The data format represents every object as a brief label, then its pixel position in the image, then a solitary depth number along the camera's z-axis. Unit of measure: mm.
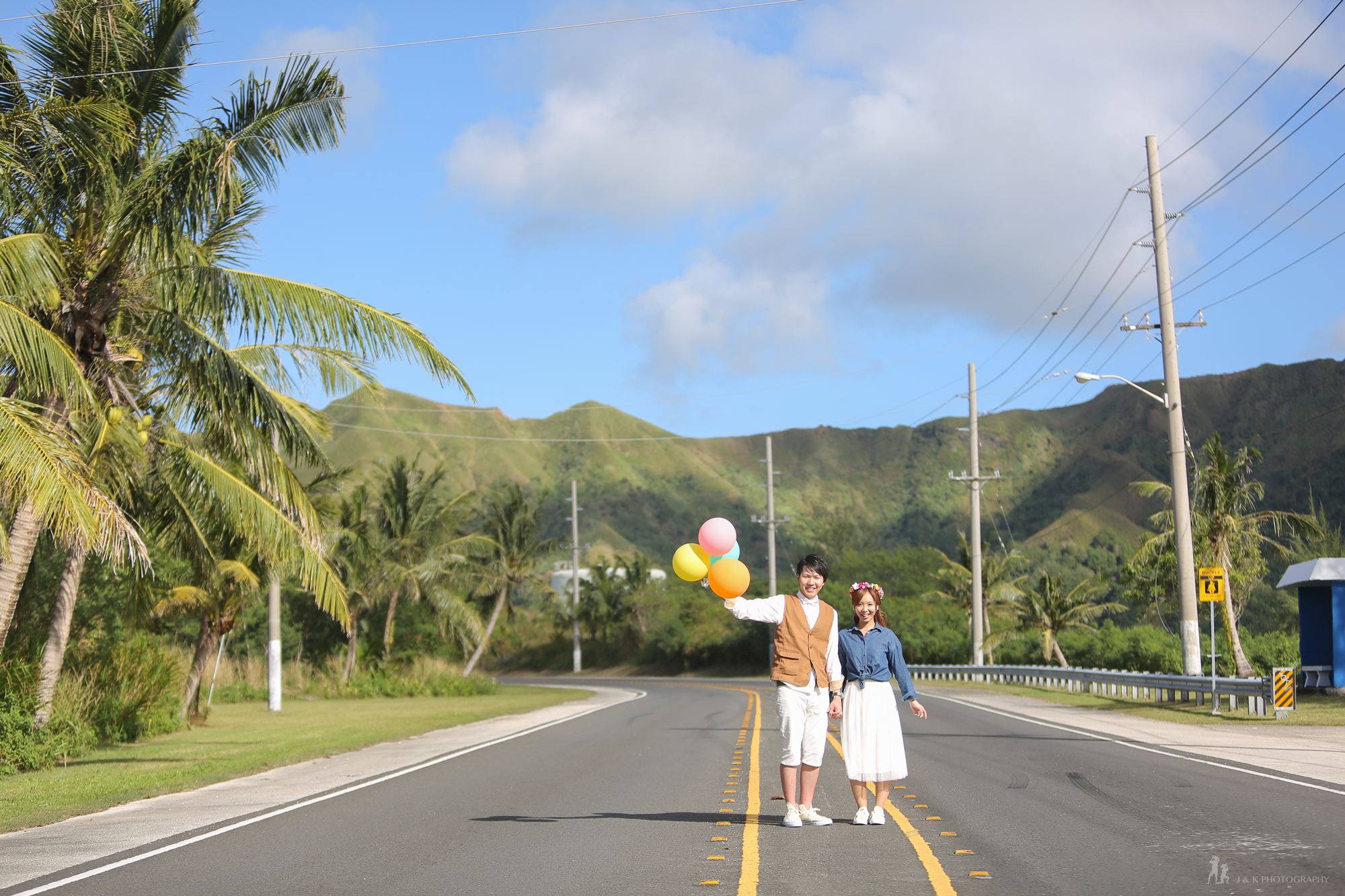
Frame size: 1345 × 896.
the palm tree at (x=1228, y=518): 30516
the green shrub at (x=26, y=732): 15375
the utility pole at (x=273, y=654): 30973
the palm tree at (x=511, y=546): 59250
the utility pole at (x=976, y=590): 41156
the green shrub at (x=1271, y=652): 33125
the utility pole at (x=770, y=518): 55656
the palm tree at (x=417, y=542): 45031
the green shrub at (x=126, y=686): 19109
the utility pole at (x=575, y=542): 67438
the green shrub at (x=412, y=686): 39750
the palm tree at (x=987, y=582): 53938
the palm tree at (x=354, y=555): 40125
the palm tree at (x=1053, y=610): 48656
